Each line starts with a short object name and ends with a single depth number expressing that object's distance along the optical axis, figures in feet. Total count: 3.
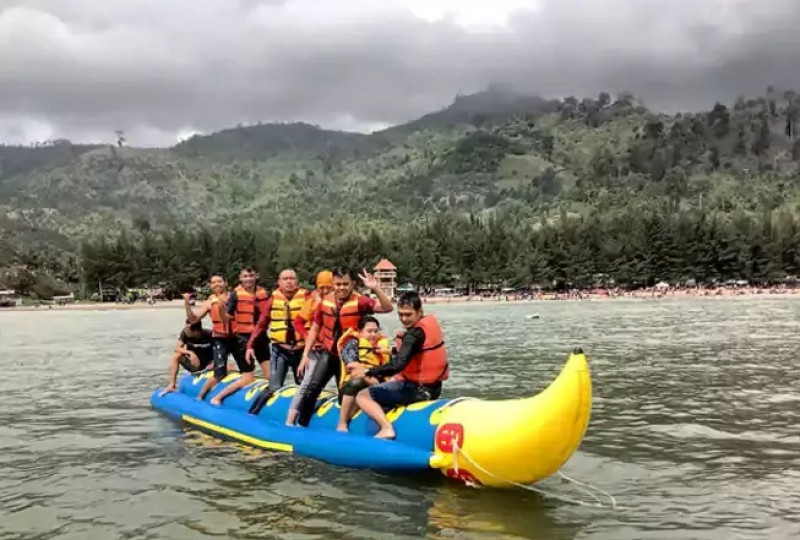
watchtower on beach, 297.41
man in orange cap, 34.40
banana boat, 25.75
